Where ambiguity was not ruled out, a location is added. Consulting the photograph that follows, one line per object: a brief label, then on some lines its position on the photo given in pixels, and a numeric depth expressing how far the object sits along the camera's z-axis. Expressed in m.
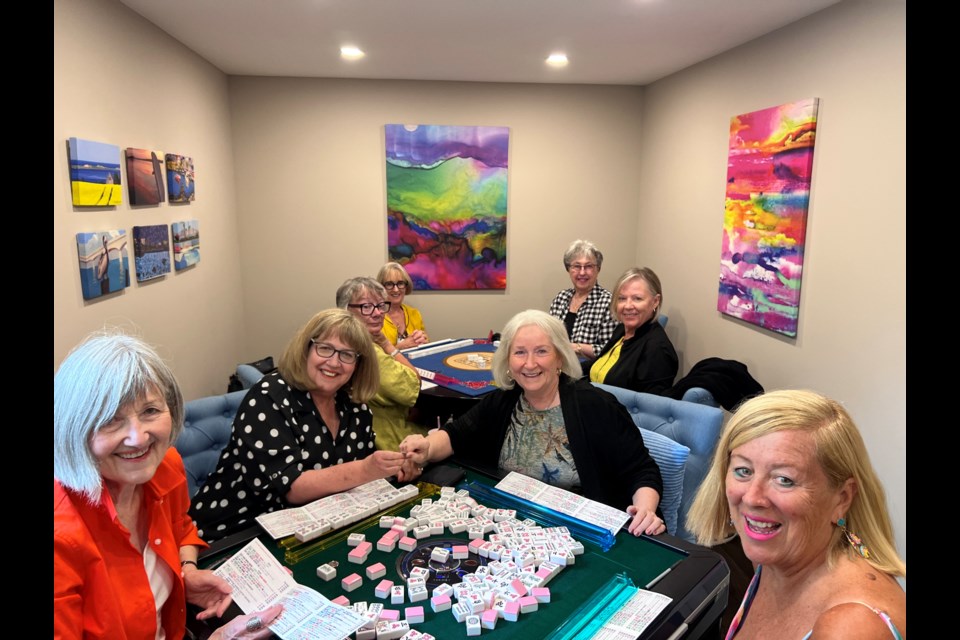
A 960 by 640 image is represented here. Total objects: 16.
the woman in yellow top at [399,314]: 4.11
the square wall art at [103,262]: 2.48
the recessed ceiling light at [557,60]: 3.97
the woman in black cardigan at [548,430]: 2.03
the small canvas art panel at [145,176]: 2.94
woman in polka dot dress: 1.86
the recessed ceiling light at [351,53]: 3.81
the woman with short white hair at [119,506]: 1.14
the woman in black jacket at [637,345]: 3.29
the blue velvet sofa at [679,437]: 2.21
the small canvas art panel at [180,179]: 3.45
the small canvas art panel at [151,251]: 3.00
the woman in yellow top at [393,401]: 2.49
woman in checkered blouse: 4.14
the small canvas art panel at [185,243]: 3.50
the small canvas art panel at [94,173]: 2.41
